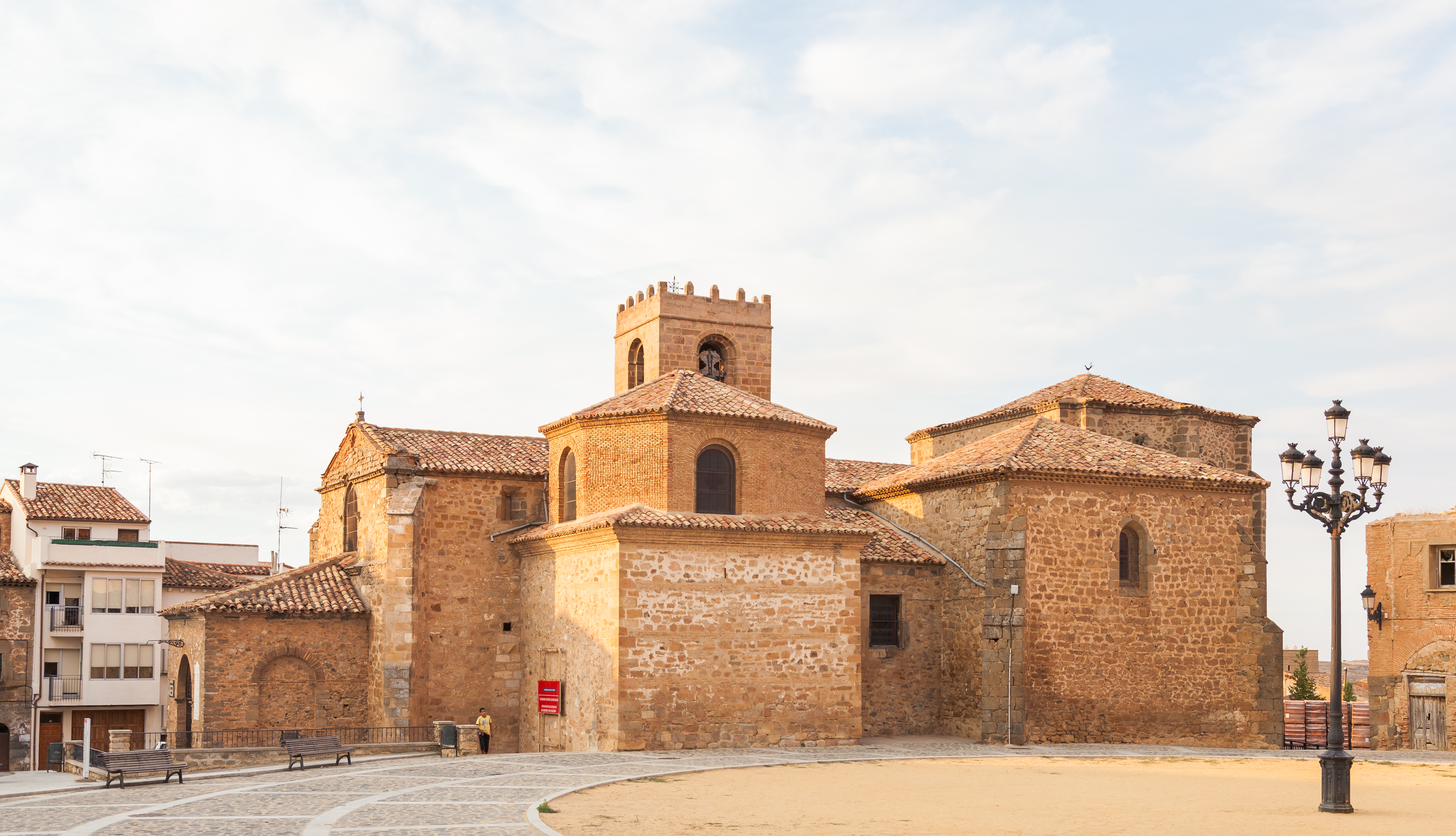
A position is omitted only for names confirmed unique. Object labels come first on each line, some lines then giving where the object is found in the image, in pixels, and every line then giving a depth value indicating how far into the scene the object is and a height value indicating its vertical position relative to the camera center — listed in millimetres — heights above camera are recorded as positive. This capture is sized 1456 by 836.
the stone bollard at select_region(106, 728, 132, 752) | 26625 -4153
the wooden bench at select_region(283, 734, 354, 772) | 24562 -3960
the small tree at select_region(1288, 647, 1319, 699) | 51875 -5638
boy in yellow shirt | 29438 -4261
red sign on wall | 29516 -3531
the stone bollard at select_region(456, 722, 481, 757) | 27438 -4200
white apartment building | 45781 -2456
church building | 27812 -1283
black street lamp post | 18781 +580
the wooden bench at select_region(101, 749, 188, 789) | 22703 -3933
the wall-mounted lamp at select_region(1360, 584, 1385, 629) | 34469 -1664
